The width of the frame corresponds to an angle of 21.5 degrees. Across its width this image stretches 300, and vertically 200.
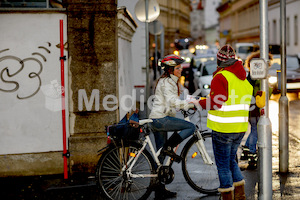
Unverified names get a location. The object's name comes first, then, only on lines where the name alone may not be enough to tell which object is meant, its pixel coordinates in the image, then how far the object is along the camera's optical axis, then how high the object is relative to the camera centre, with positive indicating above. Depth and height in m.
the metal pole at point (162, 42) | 37.94 +2.97
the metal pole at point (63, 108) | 11.44 -0.06
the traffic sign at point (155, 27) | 25.52 +2.46
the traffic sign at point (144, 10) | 16.47 +1.95
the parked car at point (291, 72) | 28.61 +1.11
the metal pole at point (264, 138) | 8.58 -0.39
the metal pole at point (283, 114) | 11.56 -0.18
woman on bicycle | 9.78 -0.08
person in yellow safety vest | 8.54 -0.07
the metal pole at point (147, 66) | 15.32 +0.73
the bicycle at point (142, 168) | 9.35 -0.79
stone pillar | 11.53 +0.48
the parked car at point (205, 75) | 27.28 +1.03
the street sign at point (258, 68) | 8.36 +0.36
